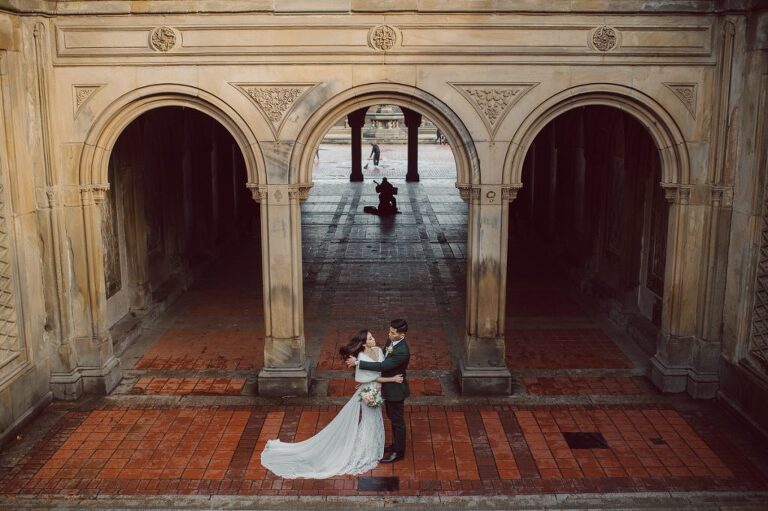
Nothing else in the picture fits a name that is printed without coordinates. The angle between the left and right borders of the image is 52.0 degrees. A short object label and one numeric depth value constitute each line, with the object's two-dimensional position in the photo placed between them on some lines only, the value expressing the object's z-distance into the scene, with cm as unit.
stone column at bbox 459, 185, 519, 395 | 964
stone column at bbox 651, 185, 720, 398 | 972
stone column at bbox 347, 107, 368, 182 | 2805
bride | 797
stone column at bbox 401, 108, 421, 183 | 2703
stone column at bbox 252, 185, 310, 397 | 967
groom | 793
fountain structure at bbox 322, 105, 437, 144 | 4628
